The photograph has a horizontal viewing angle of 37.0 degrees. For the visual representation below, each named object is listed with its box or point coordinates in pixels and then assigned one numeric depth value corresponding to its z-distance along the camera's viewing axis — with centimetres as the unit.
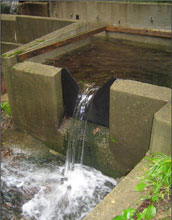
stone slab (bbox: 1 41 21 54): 872
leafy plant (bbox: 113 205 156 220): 265
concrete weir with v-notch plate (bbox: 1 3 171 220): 328
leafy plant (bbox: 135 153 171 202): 290
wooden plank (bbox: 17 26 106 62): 555
